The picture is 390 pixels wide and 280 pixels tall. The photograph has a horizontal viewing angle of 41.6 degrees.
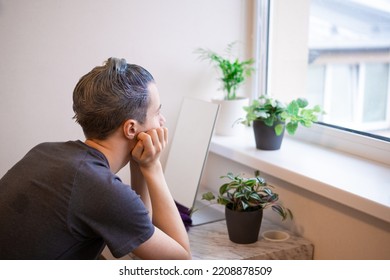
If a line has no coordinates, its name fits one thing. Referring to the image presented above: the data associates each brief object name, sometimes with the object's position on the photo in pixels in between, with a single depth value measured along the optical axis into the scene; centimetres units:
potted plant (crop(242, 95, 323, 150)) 174
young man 109
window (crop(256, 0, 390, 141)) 170
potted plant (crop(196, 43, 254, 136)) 196
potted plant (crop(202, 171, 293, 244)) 152
